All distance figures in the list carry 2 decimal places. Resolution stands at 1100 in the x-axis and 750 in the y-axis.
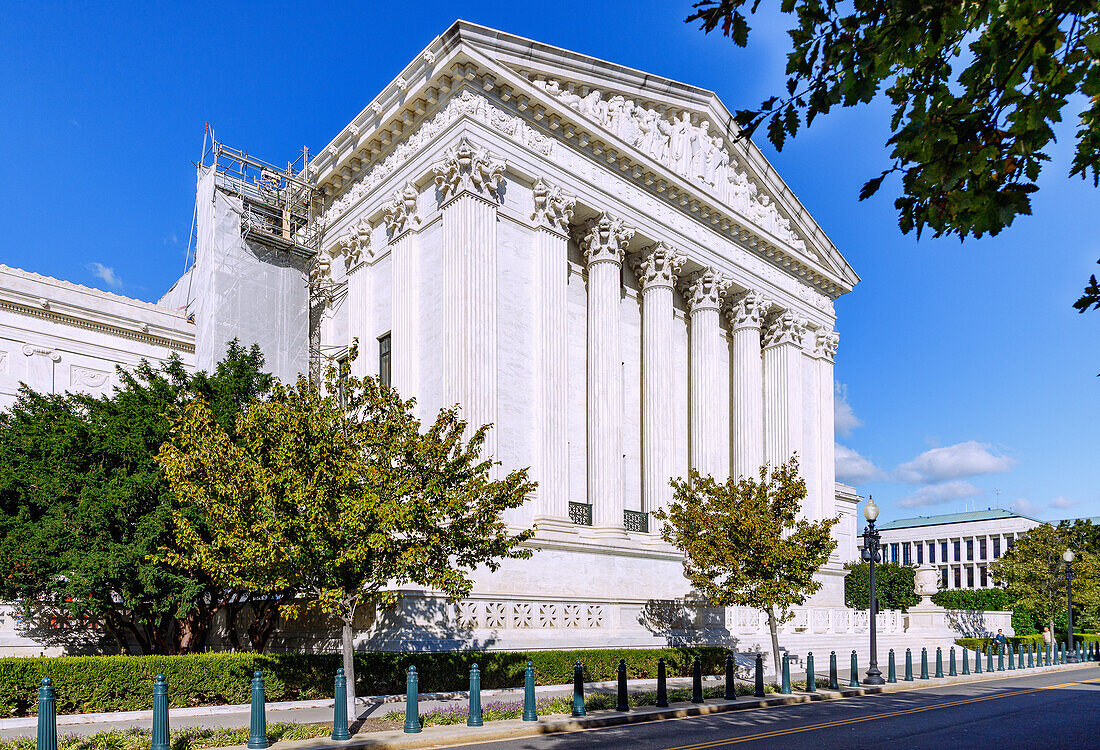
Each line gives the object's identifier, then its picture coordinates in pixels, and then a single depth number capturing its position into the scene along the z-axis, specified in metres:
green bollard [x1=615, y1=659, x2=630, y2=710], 17.06
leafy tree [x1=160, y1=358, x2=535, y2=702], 14.45
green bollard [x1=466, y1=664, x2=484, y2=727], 14.78
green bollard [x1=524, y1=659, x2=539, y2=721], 15.15
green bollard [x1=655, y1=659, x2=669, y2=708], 17.88
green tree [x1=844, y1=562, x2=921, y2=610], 58.31
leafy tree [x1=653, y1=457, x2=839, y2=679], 22.83
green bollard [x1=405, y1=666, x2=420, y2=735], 13.98
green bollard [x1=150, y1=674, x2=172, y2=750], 11.44
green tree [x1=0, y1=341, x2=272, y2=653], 18.27
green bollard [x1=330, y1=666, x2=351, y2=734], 13.08
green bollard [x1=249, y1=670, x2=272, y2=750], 12.22
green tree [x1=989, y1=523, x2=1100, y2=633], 47.97
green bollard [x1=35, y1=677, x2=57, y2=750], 10.45
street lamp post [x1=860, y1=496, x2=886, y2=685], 25.09
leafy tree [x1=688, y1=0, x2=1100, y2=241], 5.91
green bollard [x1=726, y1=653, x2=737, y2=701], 19.66
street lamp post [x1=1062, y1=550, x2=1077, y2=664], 39.62
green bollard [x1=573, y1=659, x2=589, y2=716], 15.88
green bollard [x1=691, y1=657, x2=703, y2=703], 18.48
